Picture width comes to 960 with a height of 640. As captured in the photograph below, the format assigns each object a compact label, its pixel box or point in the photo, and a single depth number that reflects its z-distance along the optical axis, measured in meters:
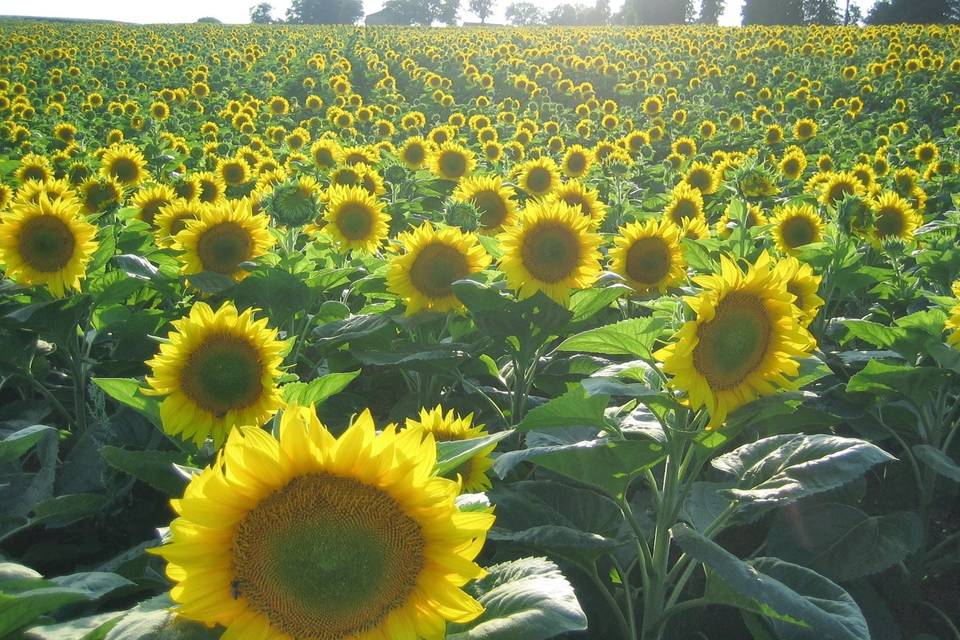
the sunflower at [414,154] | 6.96
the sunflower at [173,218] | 3.85
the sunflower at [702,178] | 6.72
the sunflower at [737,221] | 4.86
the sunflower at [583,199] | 4.84
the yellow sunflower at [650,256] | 3.41
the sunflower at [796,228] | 4.38
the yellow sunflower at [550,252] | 2.88
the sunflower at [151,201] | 4.45
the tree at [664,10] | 59.47
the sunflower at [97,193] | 4.64
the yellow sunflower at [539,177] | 5.87
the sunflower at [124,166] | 5.96
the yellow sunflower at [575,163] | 7.07
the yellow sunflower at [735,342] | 1.80
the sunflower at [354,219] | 4.18
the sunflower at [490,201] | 4.64
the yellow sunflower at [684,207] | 5.19
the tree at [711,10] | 59.66
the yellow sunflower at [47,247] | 3.04
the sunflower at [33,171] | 5.70
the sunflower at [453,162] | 6.37
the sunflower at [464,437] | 2.21
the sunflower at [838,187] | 5.24
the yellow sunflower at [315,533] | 1.15
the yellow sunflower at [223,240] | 3.22
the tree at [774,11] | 51.62
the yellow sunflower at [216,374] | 1.96
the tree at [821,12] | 55.13
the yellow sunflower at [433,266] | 2.99
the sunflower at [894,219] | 4.58
